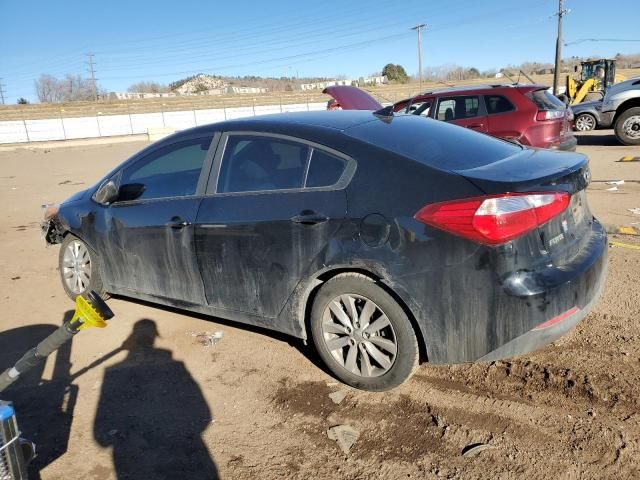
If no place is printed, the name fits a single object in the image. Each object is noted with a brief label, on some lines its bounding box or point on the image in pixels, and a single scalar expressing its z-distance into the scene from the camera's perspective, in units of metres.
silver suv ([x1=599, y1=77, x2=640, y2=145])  12.73
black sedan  2.70
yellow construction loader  24.95
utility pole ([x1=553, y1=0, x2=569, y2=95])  36.26
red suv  9.05
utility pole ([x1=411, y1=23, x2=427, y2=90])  53.66
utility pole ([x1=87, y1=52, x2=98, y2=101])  81.24
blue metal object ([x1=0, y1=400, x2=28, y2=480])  2.01
